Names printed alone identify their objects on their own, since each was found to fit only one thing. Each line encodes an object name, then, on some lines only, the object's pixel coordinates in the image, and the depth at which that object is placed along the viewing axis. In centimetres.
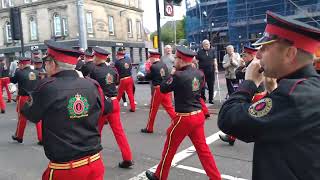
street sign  826
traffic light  1123
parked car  1561
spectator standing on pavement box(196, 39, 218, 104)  828
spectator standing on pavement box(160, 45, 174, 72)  818
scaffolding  1445
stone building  2953
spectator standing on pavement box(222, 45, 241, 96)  814
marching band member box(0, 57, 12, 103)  1007
